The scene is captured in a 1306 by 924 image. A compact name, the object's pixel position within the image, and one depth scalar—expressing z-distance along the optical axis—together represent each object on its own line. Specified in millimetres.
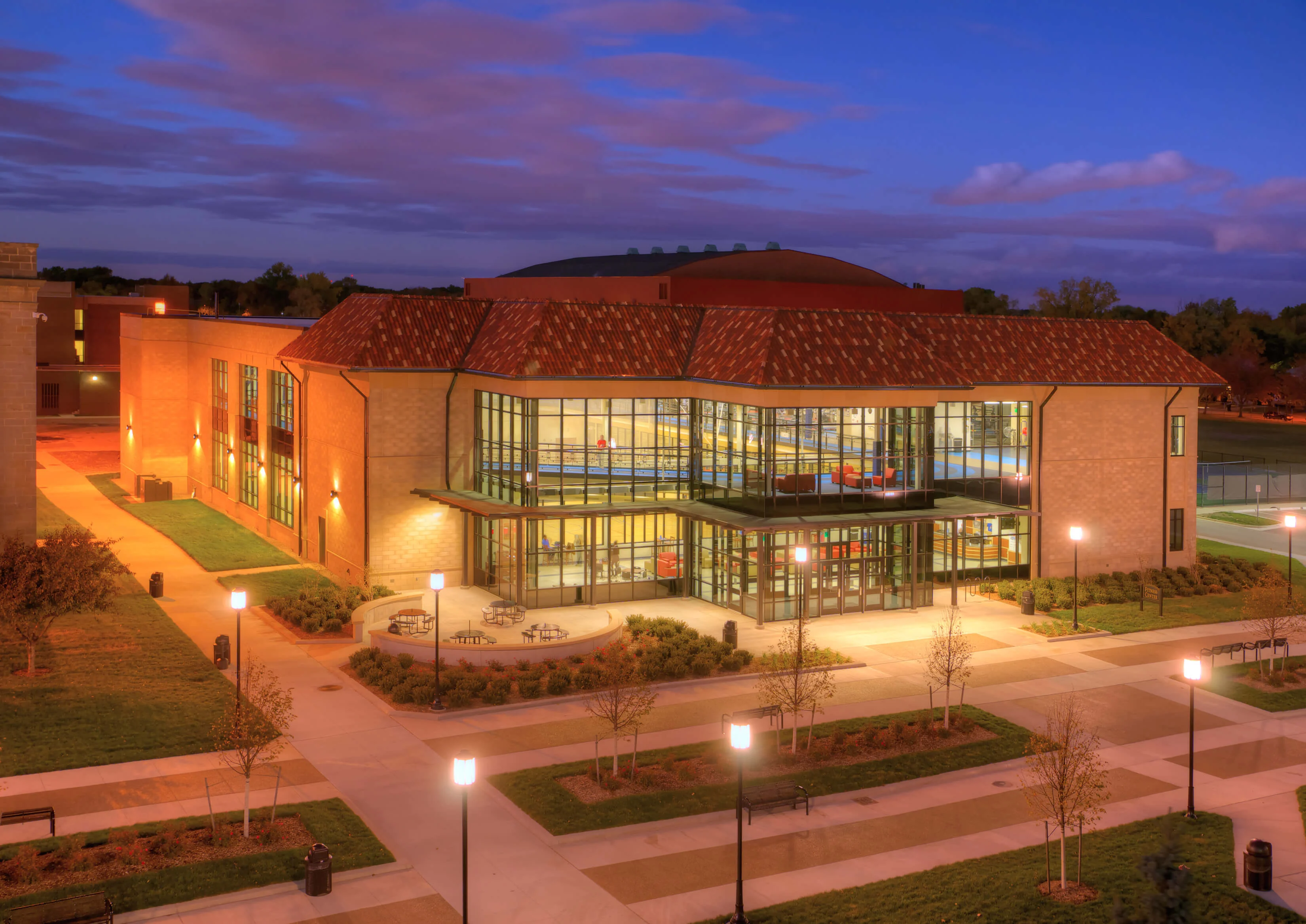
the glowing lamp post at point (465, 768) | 17062
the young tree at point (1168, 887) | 13258
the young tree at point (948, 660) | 28312
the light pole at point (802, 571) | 34219
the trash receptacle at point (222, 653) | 31953
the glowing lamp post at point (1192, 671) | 21859
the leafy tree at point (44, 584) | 29906
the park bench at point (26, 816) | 20625
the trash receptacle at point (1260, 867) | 19656
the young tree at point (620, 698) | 24578
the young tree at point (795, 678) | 26141
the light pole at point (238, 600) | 26609
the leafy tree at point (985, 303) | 146000
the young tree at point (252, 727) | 21859
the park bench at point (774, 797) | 22500
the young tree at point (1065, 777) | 20047
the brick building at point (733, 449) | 38844
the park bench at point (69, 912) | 16875
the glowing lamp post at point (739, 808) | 17641
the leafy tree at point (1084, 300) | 133750
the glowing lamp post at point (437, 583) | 27484
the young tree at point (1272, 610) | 33844
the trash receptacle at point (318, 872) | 18922
